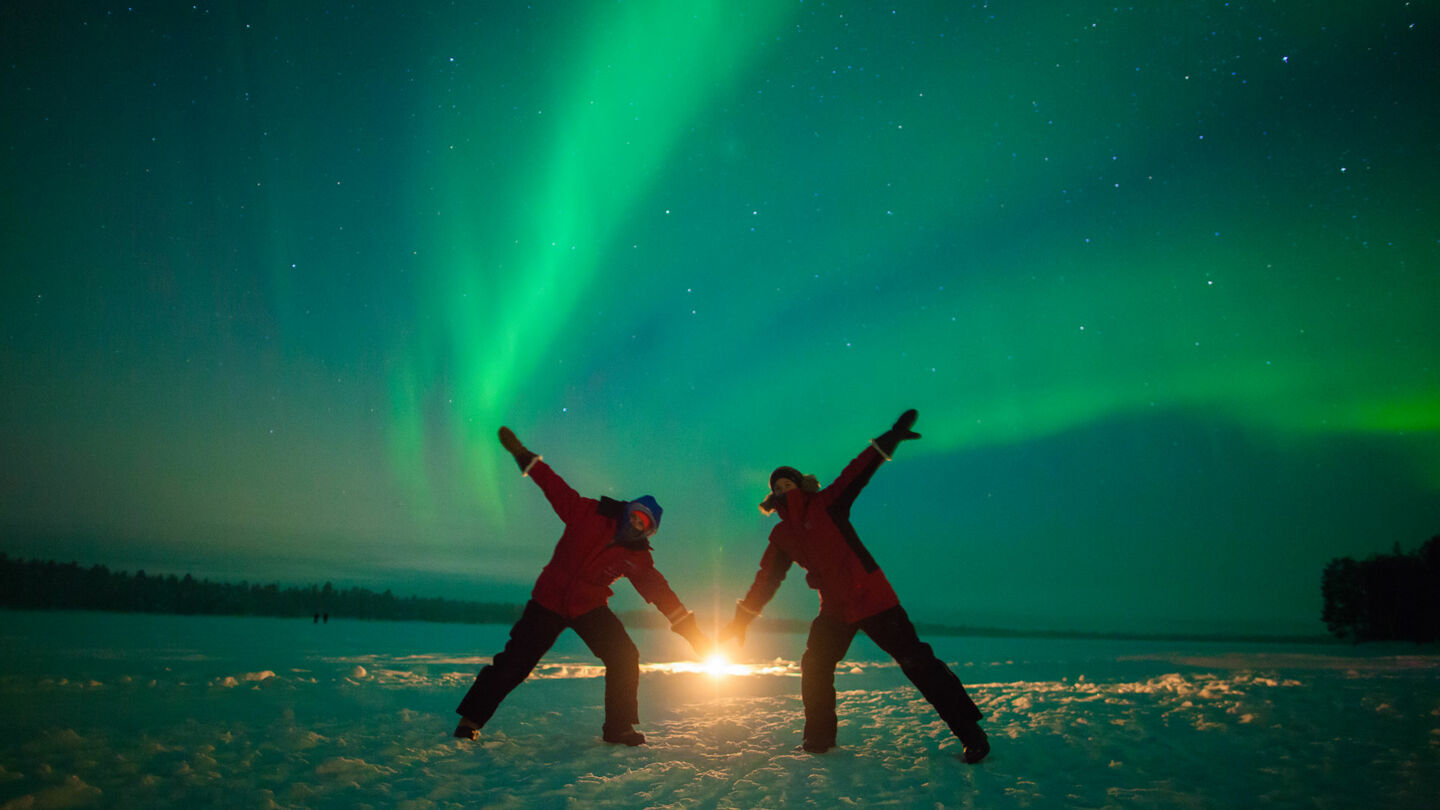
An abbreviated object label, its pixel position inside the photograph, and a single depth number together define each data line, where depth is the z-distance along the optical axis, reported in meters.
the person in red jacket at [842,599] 5.10
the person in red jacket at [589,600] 5.48
